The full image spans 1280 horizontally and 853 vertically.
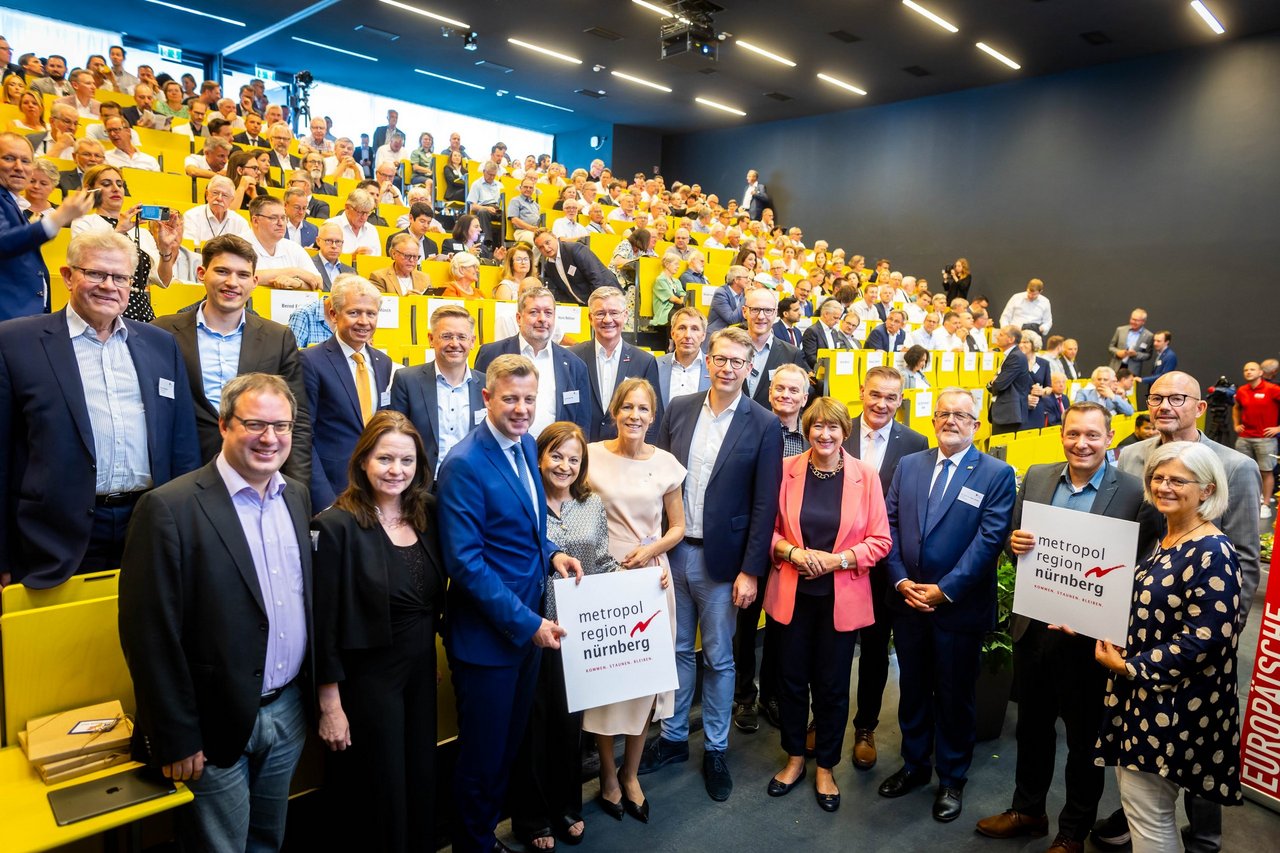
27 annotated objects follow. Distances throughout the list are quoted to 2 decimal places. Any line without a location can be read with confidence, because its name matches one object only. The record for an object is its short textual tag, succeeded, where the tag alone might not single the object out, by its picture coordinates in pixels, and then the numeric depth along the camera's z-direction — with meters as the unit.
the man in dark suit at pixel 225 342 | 2.59
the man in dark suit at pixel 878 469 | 3.05
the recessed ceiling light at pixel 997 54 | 11.34
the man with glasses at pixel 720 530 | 2.81
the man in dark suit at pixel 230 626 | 1.59
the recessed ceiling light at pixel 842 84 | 13.41
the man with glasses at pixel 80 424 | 2.16
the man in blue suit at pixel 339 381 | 2.88
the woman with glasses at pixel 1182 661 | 2.05
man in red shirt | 7.86
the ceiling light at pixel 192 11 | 11.17
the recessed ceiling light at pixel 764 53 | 11.73
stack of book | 1.71
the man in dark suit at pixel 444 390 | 3.00
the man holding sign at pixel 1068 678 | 2.45
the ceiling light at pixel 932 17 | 9.82
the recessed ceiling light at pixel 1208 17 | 9.34
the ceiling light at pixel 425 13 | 10.56
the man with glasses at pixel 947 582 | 2.69
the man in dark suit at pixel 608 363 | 3.66
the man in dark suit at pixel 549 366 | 3.40
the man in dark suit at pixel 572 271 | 6.50
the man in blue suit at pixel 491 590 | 2.09
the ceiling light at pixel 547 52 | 12.31
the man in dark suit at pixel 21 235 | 2.84
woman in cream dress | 2.56
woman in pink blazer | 2.74
